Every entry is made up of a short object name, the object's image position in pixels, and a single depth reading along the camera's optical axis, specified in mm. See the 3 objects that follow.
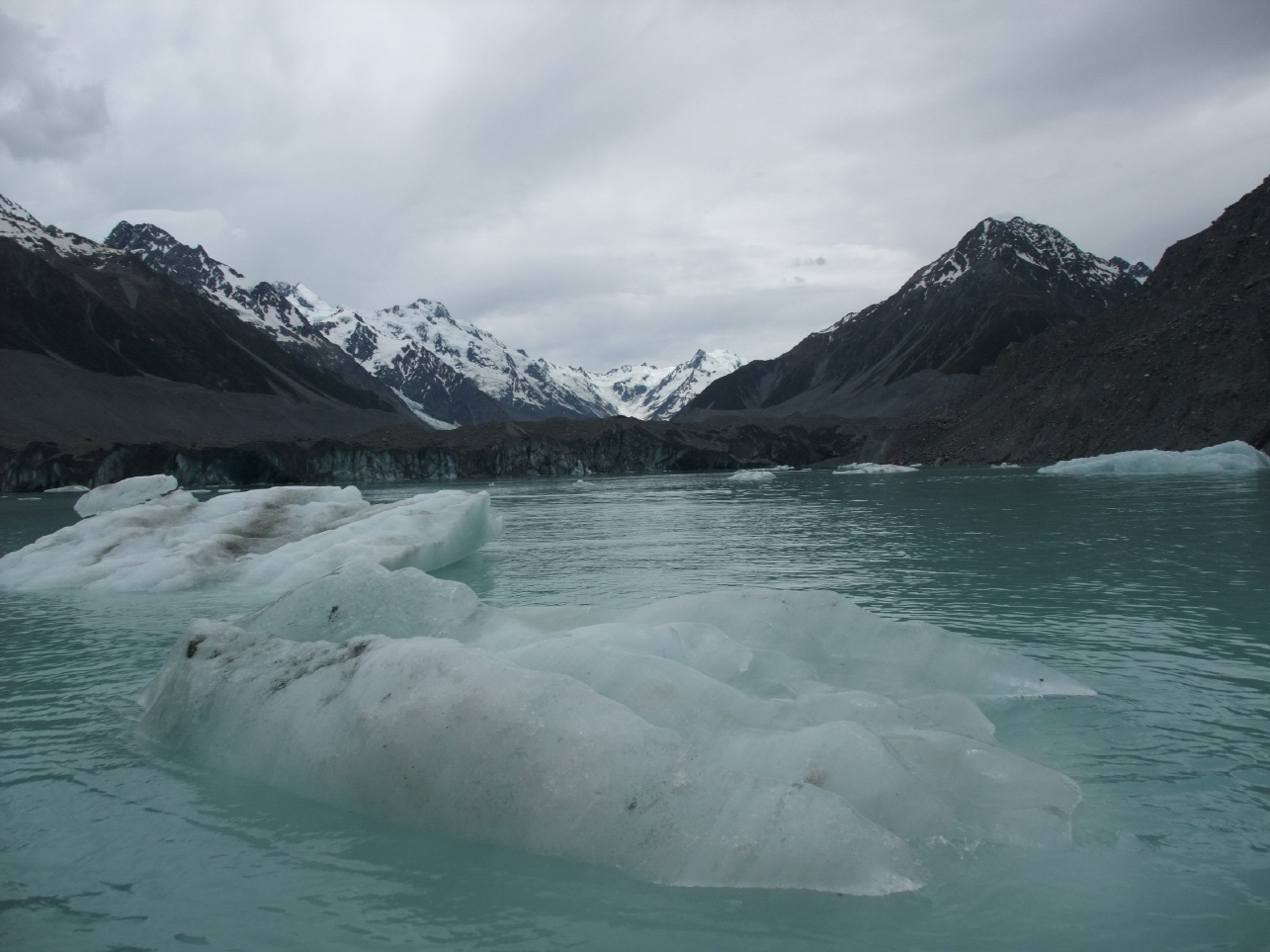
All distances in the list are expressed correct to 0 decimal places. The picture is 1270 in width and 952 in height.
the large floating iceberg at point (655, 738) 3986
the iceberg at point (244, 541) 14234
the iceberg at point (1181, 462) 37938
